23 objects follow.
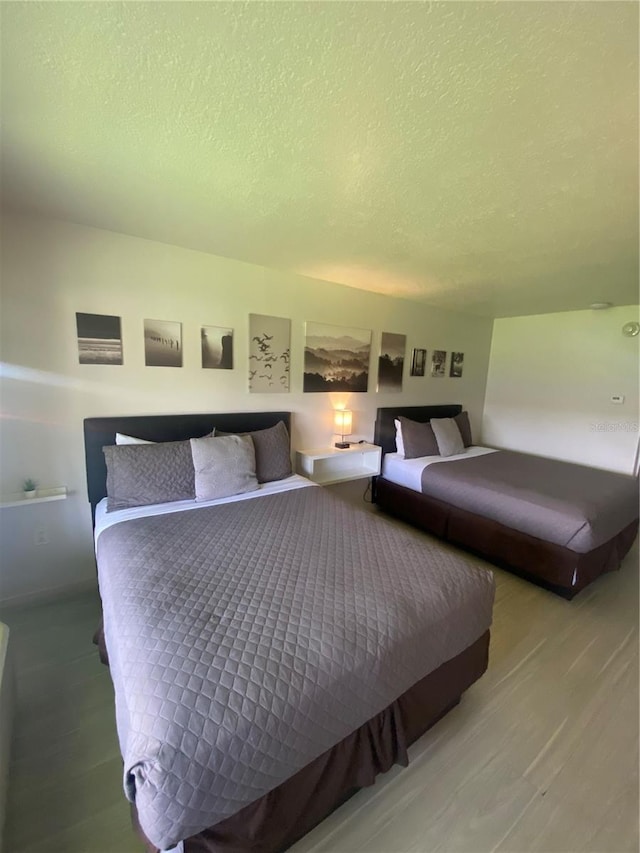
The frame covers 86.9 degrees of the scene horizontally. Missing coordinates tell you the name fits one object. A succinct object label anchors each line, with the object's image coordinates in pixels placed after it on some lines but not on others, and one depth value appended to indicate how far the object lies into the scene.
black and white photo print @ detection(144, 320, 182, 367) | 2.29
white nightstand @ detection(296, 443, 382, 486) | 3.02
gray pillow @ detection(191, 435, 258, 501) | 2.16
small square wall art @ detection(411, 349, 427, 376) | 3.72
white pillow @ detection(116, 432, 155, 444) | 2.18
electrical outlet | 2.09
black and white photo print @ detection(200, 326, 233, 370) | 2.49
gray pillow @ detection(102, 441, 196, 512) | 2.02
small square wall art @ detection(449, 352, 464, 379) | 4.08
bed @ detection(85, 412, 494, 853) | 0.83
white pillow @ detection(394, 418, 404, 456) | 3.52
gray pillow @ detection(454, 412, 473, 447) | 3.99
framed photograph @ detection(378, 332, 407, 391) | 3.46
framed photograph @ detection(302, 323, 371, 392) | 3.00
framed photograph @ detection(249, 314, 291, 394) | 2.69
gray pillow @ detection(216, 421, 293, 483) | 2.53
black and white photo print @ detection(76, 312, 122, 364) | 2.09
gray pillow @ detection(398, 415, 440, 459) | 3.45
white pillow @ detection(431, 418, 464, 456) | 3.59
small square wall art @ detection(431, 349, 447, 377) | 3.89
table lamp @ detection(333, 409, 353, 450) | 3.18
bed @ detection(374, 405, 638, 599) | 2.26
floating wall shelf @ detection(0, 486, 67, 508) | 1.94
